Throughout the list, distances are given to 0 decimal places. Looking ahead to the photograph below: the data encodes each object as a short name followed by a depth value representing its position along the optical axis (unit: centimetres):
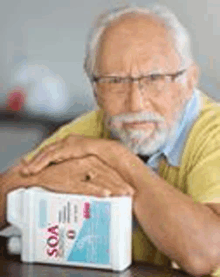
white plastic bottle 118
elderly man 123
